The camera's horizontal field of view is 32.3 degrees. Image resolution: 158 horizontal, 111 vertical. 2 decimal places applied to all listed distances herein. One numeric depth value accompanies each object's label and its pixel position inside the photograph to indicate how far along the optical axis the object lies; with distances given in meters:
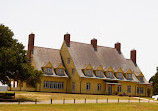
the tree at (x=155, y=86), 92.03
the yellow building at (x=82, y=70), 61.38
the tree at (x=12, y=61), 39.28
